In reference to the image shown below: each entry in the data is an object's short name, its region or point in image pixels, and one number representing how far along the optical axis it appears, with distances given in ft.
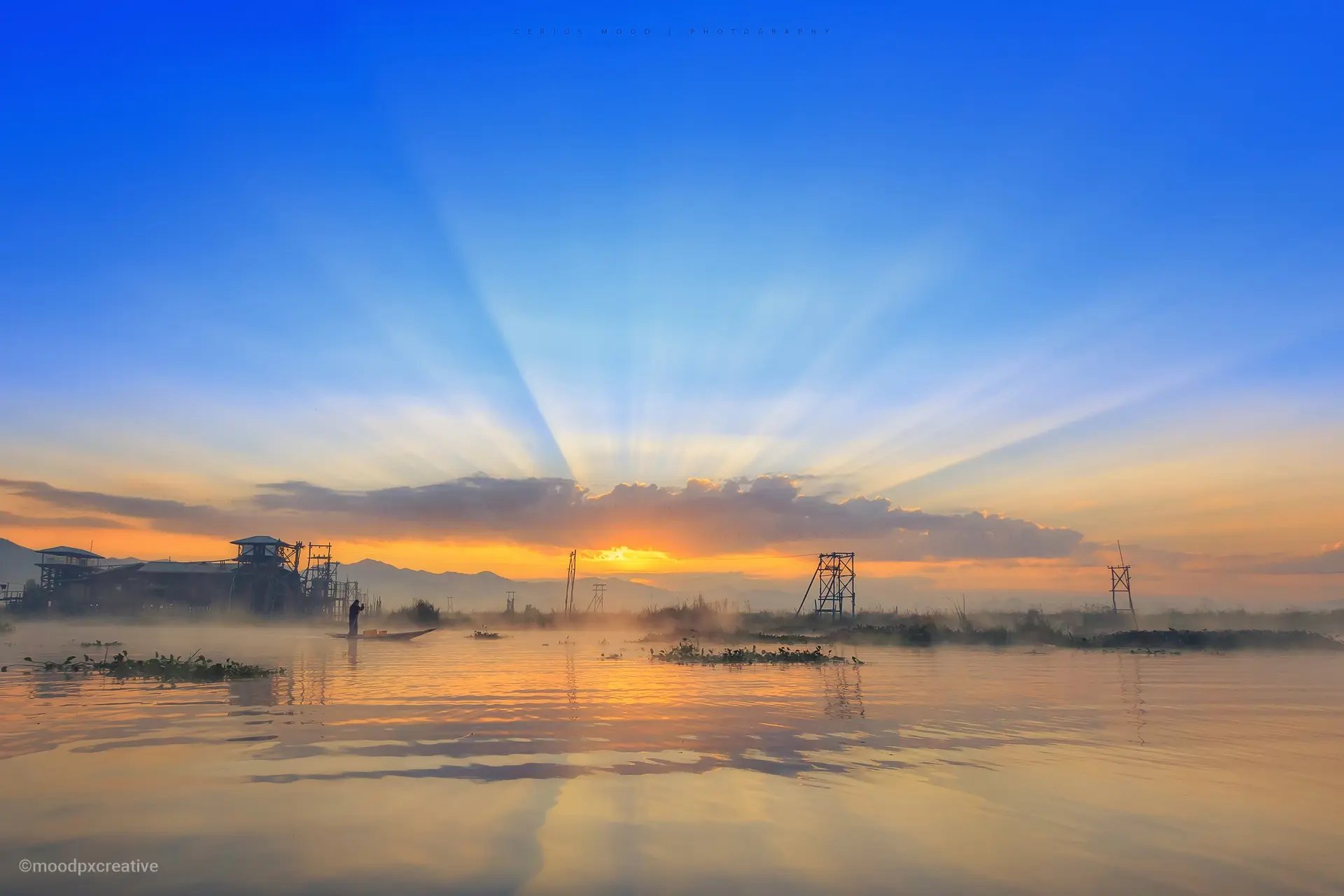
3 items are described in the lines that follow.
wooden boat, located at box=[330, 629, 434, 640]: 179.85
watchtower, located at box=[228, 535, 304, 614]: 296.51
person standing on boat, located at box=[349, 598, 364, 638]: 167.73
